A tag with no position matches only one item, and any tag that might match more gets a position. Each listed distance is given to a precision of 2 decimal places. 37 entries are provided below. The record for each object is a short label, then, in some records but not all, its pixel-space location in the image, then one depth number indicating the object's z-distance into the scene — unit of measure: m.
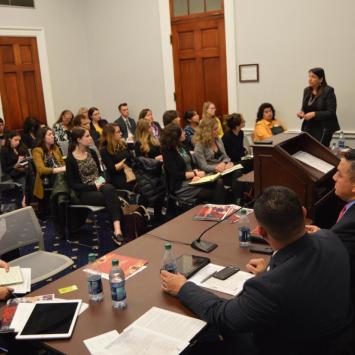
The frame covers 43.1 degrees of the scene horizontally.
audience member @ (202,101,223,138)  6.16
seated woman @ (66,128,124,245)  4.38
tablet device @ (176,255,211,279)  2.21
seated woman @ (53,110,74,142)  6.75
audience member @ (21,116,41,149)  6.94
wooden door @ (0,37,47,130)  7.42
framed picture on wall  6.79
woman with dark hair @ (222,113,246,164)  5.52
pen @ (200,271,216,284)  2.14
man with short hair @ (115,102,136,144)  7.83
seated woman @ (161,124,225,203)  4.46
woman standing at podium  5.57
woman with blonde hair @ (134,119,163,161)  5.16
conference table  1.86
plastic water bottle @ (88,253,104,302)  2.04
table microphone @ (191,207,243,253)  2.49
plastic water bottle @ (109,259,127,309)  1.96
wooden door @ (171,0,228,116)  7.17
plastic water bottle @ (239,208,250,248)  2.52
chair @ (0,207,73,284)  3.08
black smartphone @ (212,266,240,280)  2.16
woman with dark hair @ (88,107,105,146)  7.45
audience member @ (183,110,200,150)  6.05
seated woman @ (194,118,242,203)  4.87
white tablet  1.82
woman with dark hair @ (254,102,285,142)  6.44
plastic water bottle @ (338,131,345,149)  5.45
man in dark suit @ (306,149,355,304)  1.98
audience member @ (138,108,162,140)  6.51
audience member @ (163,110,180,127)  5.76
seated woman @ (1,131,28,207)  5.95
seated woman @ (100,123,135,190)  4.88
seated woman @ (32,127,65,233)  4.95
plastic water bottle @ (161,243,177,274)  2.18
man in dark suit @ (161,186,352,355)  1.52
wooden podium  2.85
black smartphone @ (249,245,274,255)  2.41
